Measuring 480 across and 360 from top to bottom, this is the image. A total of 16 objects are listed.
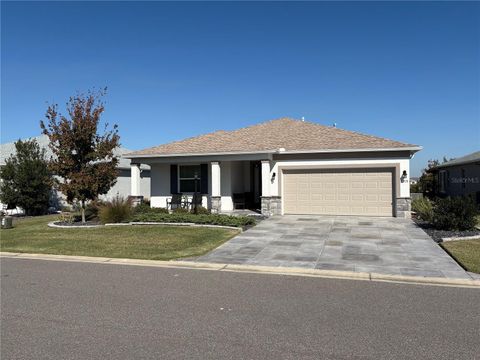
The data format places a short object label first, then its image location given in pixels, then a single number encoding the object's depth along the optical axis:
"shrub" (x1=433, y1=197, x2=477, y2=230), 13.90
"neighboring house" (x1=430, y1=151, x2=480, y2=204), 24.11
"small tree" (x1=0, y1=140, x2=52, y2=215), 22.61
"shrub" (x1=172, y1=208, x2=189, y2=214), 18.88
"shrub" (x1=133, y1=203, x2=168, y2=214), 18.60
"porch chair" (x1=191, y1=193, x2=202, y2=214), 20.60
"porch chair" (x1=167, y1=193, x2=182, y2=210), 21.17
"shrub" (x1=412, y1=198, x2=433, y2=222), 16.36
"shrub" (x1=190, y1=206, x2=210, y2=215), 18.67
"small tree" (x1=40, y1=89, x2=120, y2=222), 16.69
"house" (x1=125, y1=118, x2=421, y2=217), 18.47
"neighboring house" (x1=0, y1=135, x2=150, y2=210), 27.80
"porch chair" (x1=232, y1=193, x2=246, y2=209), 21.44
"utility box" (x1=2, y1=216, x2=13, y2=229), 17.42
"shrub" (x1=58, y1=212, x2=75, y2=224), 17.92
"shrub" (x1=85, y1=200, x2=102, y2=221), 18.20
